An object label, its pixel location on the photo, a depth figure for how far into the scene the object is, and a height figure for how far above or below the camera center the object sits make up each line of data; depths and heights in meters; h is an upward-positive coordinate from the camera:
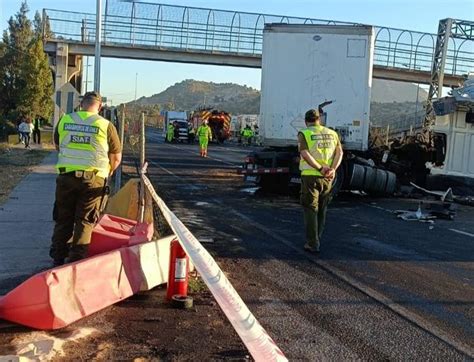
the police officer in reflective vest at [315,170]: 8.30 -0.53
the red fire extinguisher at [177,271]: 5.65 -1.38
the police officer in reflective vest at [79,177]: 6.35 -0.63
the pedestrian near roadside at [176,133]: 50.62 -0.90
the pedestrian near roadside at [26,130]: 30.03 -0.83
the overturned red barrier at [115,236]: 6.34 -1.25
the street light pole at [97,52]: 26.16 +2.96
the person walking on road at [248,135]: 52.56 -0.74
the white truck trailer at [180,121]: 50.91 +0.10
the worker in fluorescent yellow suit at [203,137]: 30.14 -0.67
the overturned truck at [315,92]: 14.55 +0.92
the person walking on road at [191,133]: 51.70 -0.85
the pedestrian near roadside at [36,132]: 35.03 -1.06
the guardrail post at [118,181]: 11.81 -1.21
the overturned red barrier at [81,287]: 4.77 -1.45
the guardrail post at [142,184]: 7.21 -0.76
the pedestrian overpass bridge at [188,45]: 44.56 +5.82
